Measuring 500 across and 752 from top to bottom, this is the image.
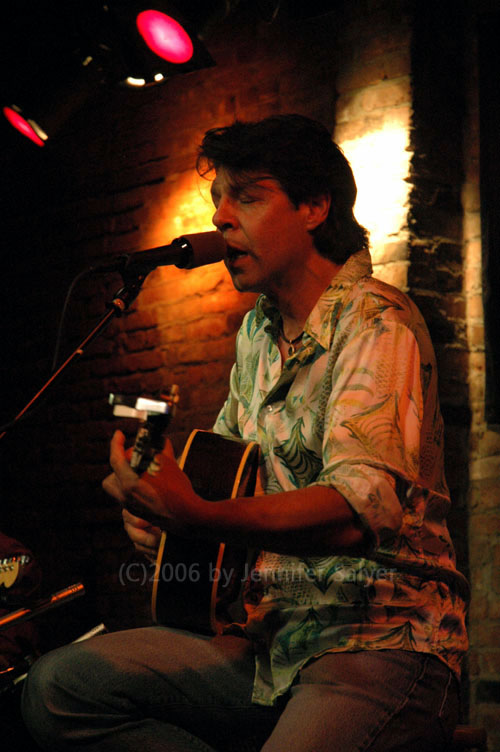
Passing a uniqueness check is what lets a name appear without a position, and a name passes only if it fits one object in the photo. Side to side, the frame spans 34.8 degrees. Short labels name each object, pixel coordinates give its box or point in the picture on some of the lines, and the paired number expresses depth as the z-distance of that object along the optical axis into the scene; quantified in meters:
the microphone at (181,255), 1.93
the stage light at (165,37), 2.63
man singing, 1.34
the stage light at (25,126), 2.86
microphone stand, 1.88
